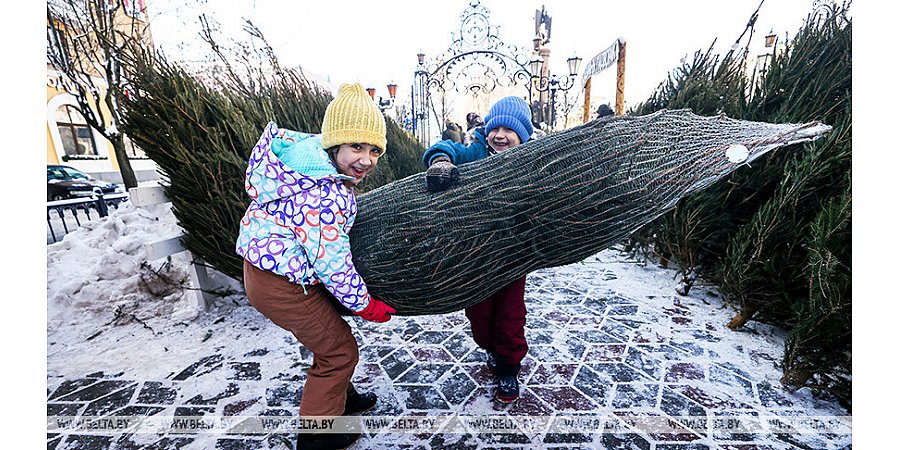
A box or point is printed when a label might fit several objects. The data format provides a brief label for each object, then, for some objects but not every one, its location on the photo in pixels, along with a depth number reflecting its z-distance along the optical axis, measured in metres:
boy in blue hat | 2.00
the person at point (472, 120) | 7.26
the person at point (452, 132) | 8.81
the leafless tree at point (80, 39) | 7.49
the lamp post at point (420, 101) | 12.62
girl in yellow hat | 1.47
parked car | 11.47
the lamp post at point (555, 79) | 10.74
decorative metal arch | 11.31
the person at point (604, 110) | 5.25
